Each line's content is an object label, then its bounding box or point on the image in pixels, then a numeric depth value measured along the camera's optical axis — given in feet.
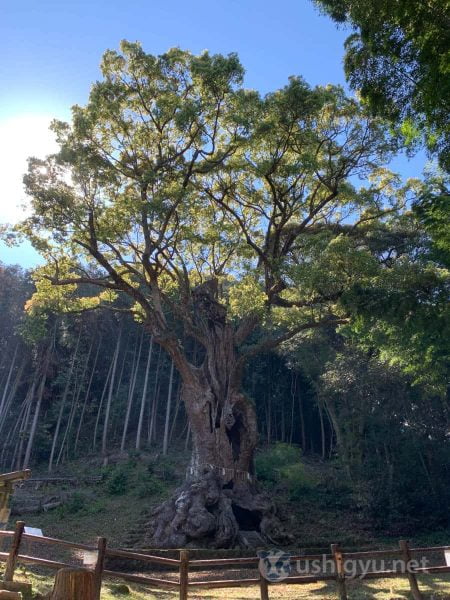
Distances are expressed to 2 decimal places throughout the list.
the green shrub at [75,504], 55.83
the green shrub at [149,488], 61.65
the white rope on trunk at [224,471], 44.65
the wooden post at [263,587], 20.81
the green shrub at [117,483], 64.18
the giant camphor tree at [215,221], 41.81
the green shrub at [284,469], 62.54
